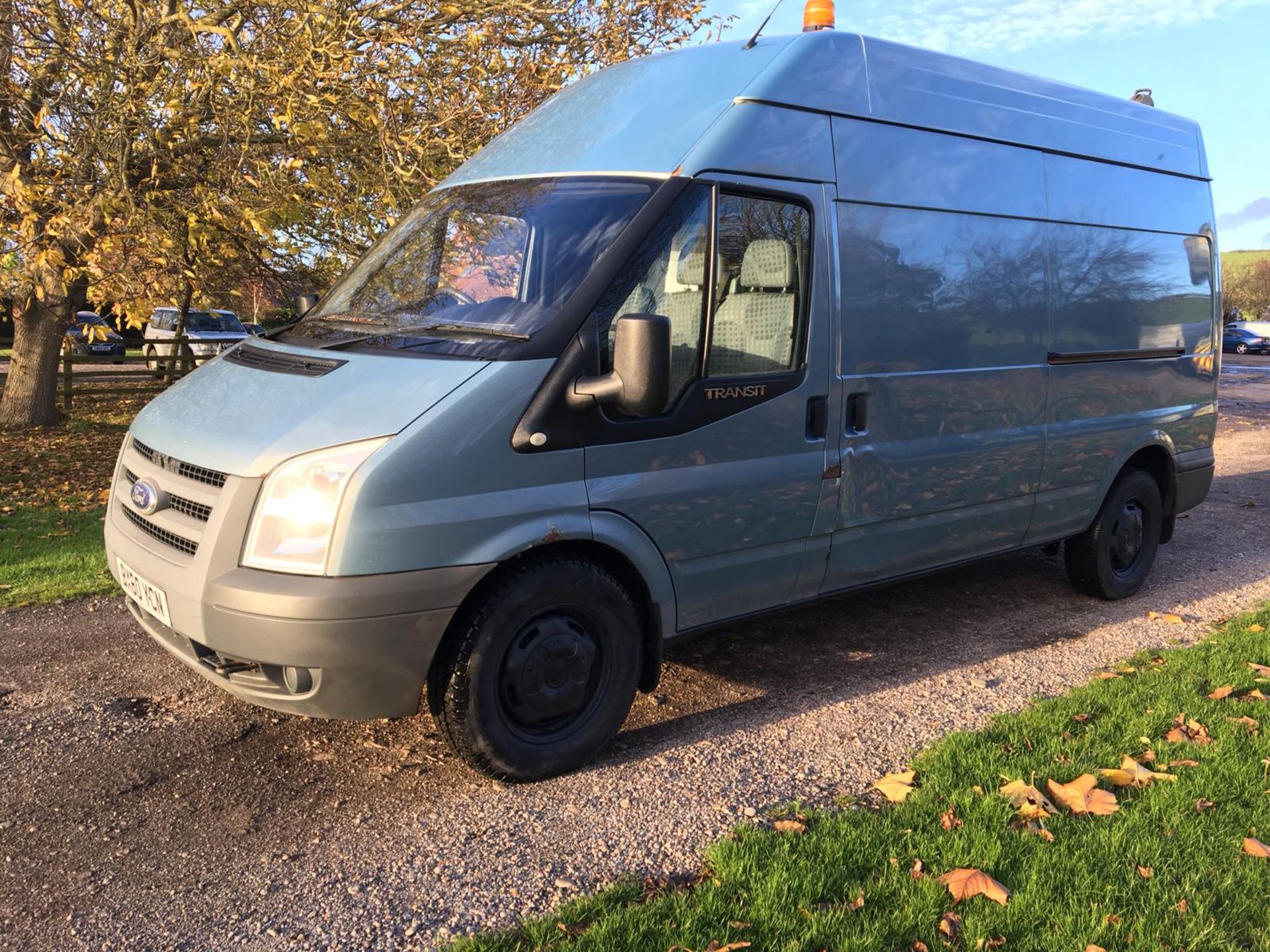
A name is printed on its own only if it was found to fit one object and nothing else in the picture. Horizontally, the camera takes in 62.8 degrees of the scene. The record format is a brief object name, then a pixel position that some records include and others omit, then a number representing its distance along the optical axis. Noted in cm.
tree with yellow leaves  868
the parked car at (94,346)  2986
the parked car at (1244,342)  4678
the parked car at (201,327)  2979
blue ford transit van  346
